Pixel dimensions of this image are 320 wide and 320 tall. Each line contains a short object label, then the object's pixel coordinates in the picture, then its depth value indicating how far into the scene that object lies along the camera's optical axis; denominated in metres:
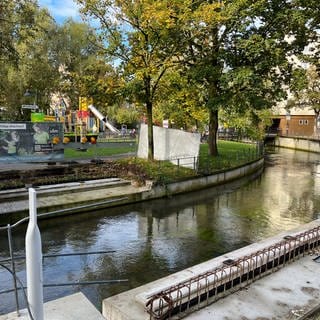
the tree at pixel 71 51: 37.69
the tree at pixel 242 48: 17.84
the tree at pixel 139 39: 15.80
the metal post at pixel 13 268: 3.49
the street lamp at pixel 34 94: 33.74
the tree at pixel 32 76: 32.54
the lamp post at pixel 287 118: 53.39
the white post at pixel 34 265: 2.49
